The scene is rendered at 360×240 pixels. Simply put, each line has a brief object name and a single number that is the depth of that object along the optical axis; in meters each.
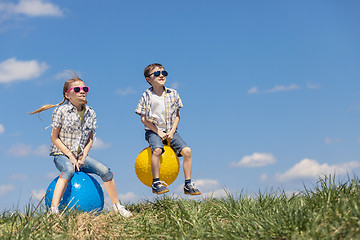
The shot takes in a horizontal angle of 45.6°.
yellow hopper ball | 8.23
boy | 8.23
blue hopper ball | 7.43
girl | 7.69
